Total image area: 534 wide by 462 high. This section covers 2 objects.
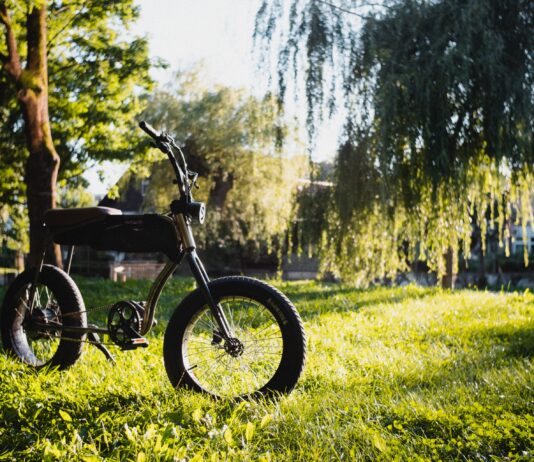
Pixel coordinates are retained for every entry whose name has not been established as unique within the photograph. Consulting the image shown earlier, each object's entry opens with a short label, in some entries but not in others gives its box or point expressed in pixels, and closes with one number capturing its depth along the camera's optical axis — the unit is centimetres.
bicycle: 332
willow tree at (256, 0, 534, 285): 711
